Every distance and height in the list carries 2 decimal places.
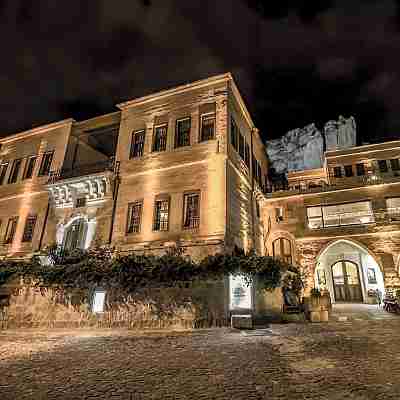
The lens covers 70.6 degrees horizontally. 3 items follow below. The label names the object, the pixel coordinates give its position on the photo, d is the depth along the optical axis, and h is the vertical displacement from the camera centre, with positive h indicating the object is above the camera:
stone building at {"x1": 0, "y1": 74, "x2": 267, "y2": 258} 14.70 +6.47
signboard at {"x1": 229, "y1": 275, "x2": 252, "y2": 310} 11.49 +0.11
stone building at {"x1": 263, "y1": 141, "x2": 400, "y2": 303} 19.05 +4.57
